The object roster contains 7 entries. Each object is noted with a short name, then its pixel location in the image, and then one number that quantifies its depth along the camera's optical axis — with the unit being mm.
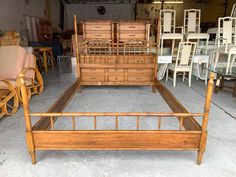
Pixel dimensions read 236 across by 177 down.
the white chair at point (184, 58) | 4117
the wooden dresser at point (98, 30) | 4230
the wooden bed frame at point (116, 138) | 1643
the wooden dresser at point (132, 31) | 4277
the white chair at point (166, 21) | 4676
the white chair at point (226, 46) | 3893
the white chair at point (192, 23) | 4828
